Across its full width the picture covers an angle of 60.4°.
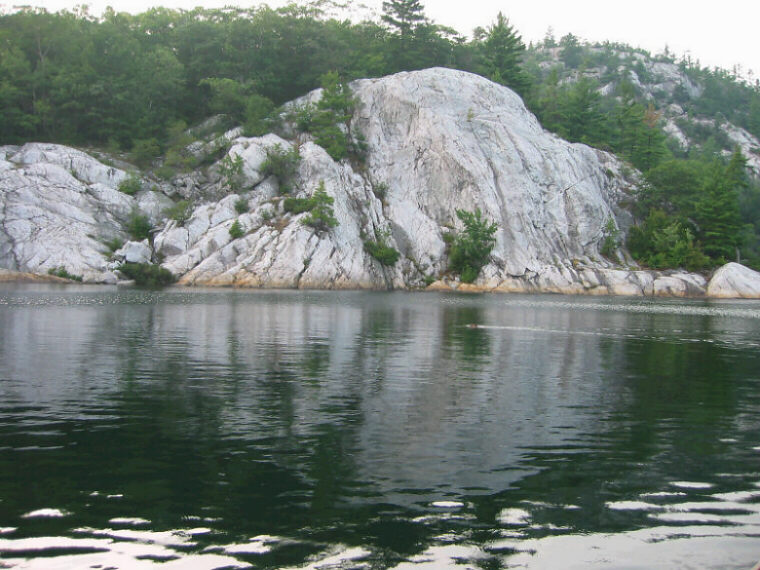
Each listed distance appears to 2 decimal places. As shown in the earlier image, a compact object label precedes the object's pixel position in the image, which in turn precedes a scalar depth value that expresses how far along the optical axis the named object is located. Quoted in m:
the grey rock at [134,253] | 77.00
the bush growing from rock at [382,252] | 84.44
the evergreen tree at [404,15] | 116.00
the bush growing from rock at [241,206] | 85.06
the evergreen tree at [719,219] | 94.73
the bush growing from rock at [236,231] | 80.00
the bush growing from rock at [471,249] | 85.81
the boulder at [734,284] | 85.25
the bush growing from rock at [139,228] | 81.62
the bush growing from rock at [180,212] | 82.75
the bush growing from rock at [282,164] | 89.69
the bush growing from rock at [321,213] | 81.12
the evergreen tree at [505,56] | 118.00
